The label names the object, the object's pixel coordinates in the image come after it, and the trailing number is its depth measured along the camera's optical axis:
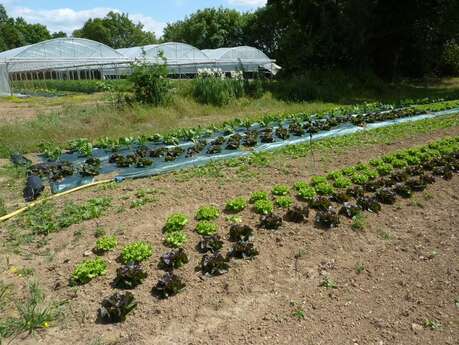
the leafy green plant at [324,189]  5.38
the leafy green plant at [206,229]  4.43
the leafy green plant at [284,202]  5.01
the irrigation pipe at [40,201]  4.99
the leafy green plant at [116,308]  3.22
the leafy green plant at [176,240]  4.21
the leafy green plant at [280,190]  5.34
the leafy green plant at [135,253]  3.94
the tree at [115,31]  60.94
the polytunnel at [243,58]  32.25
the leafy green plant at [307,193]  5.23
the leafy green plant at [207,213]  4.71
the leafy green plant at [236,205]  4.93
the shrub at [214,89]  13.27
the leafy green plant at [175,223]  4.48
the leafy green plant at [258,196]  5.12
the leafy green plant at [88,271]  3.69
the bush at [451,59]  25.84
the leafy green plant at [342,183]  5.59
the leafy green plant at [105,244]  4.14
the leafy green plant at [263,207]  4.84
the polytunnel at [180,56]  29.64
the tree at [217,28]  46.53
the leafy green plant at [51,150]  7.49
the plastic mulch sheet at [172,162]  6.26
